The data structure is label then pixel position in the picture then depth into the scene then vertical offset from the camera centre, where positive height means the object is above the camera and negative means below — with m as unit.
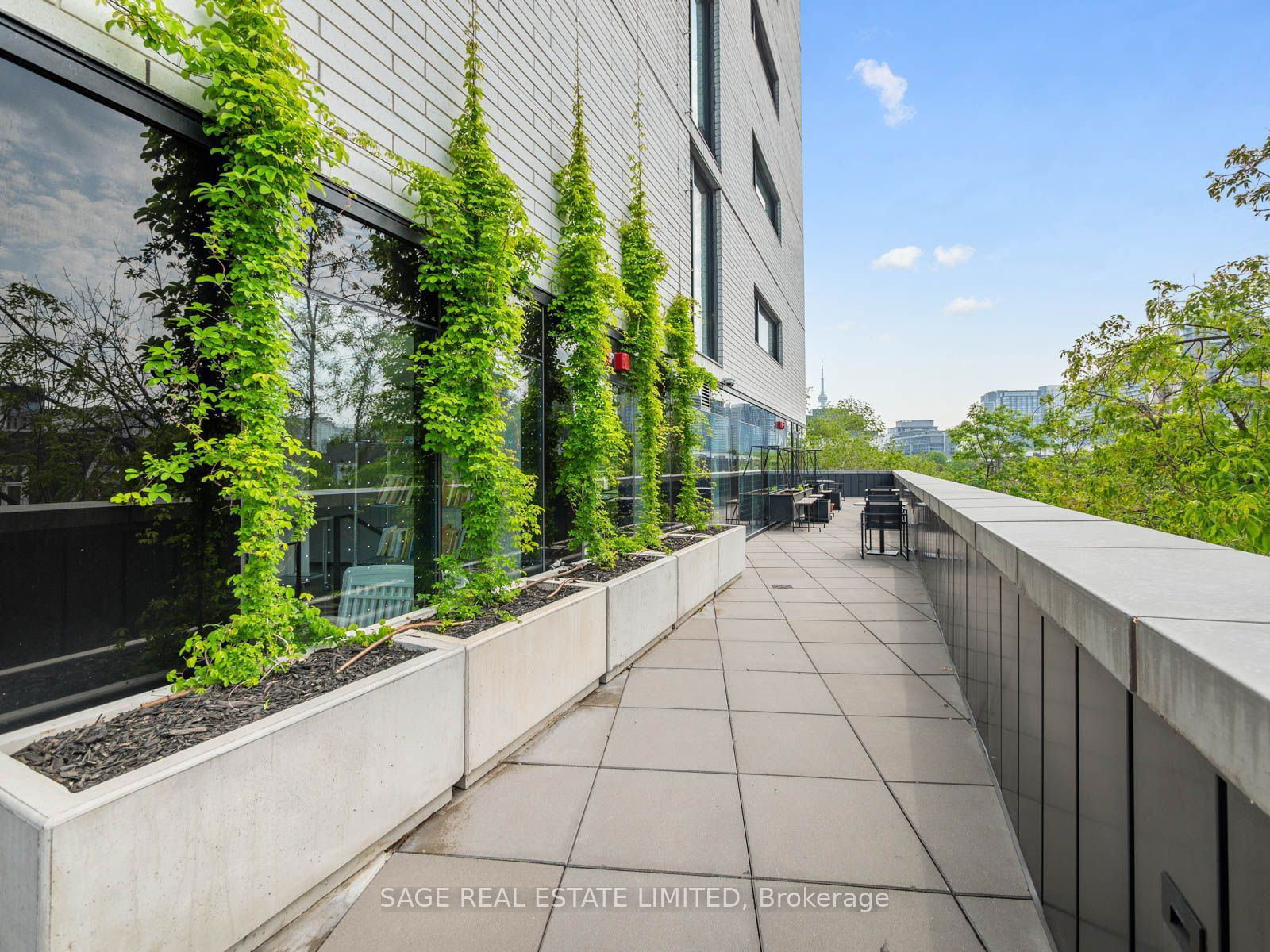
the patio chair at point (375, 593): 3.47 -0.71
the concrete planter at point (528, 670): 3.00 -1.13
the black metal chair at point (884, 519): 10.57 -0.73
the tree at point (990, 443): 16.53 +1.00
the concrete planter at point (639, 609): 4.60 -1.13
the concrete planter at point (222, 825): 1.46 -1.04
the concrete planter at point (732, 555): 7.93 -1.09
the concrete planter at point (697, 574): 6.29 -1.10
